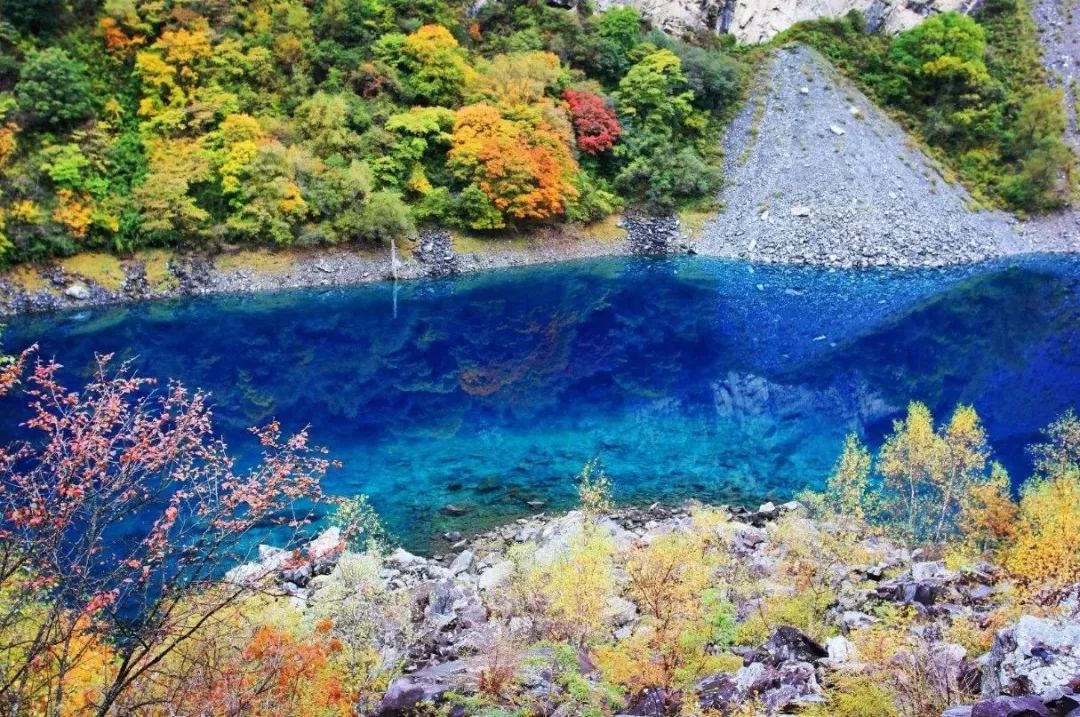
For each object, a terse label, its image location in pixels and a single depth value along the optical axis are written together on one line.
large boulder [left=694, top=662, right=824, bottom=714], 11.95
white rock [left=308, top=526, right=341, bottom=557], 19.39
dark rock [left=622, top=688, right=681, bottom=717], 13.27
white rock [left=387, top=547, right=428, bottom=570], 22.03
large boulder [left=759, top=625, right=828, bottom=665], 14.35
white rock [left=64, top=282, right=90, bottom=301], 45.03
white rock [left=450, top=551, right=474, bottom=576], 21.78
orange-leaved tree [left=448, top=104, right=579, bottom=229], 53.94
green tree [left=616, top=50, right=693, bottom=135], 61.94
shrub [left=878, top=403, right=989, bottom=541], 22.81
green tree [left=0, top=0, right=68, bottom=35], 48.66
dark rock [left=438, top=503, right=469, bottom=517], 25.61
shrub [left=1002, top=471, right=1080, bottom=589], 15.39
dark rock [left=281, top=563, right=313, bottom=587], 20.81
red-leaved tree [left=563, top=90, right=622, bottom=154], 59.75
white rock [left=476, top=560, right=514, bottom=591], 20.05
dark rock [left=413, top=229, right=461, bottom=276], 53.56
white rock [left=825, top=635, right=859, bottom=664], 13.42
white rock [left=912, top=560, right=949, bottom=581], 17.96
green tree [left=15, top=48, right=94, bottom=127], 45.97
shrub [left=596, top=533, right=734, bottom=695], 14.05
